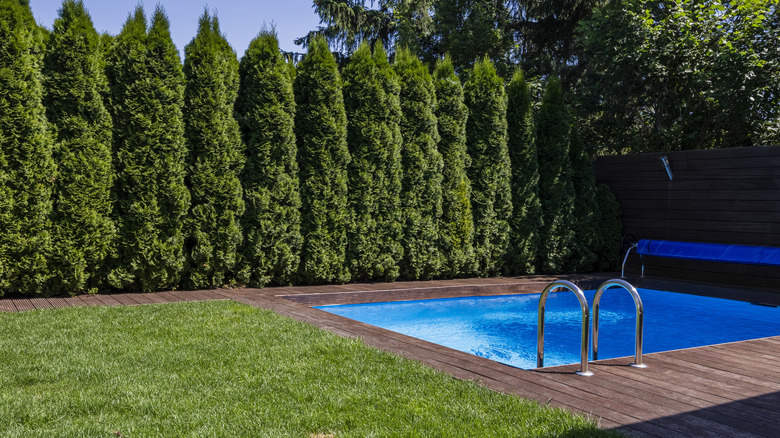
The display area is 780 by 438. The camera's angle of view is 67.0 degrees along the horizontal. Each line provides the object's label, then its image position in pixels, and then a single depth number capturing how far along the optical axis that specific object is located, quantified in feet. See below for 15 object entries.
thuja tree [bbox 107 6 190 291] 26.18
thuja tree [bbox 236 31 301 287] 29.12
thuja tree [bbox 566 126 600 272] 39.17
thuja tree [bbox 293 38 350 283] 30.55
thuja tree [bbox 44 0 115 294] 24.75
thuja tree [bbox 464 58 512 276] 35.81
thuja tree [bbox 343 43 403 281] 31.99
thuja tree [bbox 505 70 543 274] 37.04
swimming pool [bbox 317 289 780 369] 24.26
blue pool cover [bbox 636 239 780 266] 30.91
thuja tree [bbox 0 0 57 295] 23.49
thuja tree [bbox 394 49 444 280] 33.60
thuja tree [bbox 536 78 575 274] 37.83
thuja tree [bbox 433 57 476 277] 34.81
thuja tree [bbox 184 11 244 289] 27.76
